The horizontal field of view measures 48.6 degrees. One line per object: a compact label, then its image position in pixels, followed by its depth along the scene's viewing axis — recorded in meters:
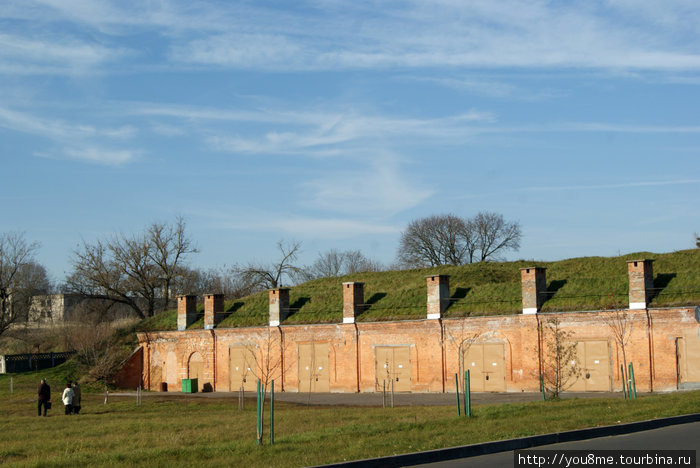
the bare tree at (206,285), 71.69
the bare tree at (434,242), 84.00
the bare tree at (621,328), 32.33
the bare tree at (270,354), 42.72
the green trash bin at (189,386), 44.69
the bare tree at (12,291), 64.75
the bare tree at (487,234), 83.50
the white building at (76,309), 70.56
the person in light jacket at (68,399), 30.19
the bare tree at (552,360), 32.84
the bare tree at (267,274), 77.94
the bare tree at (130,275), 66.81
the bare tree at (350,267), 101.31
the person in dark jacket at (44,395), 30.17
